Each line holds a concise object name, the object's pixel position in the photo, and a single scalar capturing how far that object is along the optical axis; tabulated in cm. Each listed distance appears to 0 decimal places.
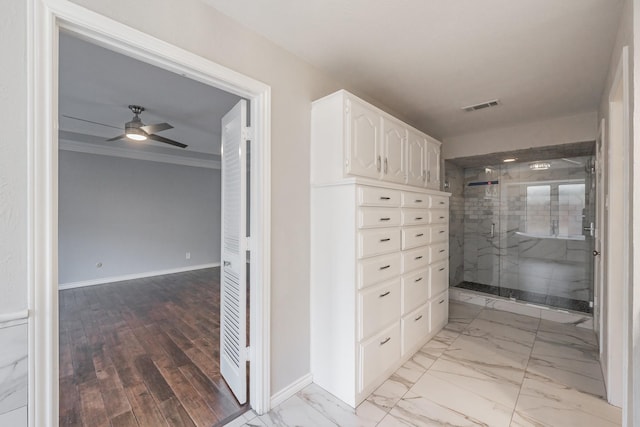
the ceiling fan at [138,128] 315
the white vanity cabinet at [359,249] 185
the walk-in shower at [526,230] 383
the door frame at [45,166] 101
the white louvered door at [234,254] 184
